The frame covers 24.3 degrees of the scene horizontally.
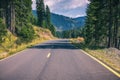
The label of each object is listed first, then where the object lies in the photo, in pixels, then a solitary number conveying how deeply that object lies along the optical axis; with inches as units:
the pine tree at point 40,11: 5073.8
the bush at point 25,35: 1829.6
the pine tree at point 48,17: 5726.9
